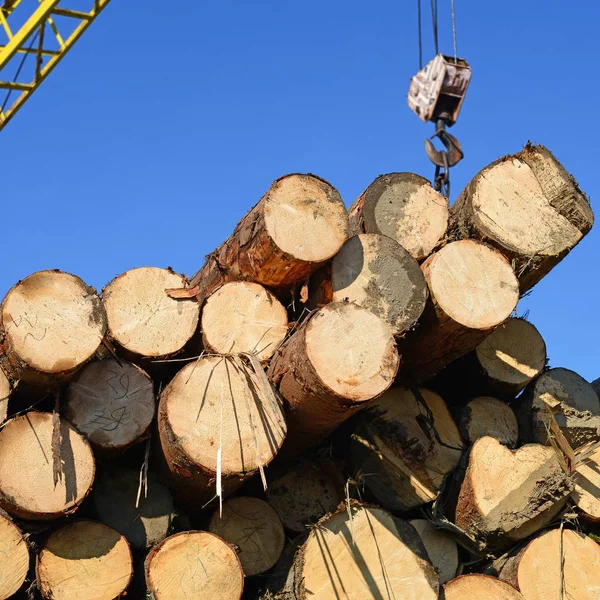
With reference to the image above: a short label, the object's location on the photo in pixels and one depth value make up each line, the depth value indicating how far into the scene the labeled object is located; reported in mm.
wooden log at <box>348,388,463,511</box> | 10187
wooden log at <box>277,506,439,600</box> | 8961
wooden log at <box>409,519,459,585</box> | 10031
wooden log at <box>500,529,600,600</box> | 9805
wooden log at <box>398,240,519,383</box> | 9758
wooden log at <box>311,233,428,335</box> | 9625
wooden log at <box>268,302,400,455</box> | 8484
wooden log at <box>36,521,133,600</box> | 8297
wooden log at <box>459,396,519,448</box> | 10969
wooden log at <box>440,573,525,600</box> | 9484
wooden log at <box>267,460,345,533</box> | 9828
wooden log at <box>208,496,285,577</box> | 9305
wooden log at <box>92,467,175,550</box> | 9000
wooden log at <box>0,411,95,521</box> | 8187
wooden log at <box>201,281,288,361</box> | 9664
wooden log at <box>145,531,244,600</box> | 8375
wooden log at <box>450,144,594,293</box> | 10711
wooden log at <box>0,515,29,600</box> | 8102
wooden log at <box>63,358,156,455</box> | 8820
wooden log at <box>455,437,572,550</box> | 9945
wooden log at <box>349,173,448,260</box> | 10648
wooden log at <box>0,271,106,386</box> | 8336
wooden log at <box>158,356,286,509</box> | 8453
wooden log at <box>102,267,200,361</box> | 9398
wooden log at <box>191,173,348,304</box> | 9430
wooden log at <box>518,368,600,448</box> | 11344
